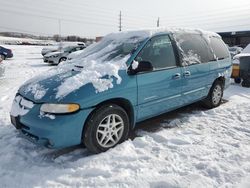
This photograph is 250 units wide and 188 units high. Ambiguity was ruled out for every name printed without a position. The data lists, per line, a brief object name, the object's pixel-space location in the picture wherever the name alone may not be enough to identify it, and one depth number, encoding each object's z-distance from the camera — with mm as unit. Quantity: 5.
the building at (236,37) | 27966
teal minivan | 2329
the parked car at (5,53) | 14583
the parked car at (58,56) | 12655
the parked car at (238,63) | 5946
